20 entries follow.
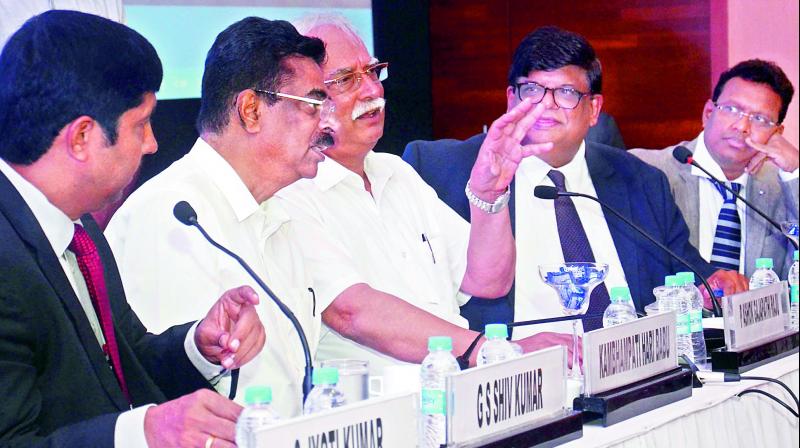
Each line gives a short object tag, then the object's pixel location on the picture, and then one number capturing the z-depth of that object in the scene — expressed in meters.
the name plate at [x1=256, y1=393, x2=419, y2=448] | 2.94
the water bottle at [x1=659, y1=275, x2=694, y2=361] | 3.78
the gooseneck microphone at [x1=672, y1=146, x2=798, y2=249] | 4.21
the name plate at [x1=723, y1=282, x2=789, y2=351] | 3.81
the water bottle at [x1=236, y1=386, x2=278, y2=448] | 3.01
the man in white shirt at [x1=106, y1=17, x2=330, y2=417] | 3.56
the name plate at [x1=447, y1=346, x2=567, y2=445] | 3.16
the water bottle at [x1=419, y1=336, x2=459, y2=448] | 3.17
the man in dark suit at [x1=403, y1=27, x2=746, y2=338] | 4.35
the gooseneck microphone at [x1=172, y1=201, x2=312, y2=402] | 3.23
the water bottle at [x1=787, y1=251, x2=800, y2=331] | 4.09
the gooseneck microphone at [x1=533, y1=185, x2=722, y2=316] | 3.92
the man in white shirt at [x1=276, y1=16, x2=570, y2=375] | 3.83
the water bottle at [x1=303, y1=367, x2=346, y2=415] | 3.10
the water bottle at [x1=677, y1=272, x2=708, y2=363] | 3.80
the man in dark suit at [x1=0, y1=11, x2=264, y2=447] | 3.06
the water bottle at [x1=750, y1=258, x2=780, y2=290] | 4.10
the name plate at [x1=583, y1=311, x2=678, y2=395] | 3.42
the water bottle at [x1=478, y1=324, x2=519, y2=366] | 3.39
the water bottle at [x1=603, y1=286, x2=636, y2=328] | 3.67
